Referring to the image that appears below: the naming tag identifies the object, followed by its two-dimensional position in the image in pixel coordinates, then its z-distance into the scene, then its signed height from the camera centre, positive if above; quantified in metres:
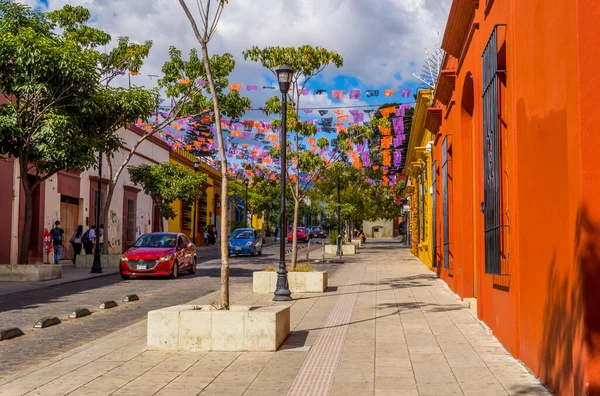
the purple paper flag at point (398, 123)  38.66 +5.93
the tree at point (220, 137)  9.60 +1.33
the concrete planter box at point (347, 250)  41.74 -0.94
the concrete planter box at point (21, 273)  20.31 -1.06
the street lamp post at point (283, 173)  15.47 +1.31
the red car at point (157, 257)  22.08 -0.68
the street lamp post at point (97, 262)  24.91 -0.94
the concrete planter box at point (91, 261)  27.38 -0.99
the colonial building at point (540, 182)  5.58 +0.52
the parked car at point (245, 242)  39.47 -0.43
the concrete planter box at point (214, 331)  9.12 -1.22
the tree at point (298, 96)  20.14 +4.06
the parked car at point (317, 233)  84.75 +0.13
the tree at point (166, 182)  35.22 +2.57
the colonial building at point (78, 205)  26.62 +1.39
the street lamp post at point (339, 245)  36.90 -0.57
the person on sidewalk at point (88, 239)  29.61 -0.18
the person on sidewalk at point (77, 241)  29.08 -0.25
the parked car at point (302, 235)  70.40 -0.09
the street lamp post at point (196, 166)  37.16 +3.88
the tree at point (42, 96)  20.27 +4.07
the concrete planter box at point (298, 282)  17.61 -1.17
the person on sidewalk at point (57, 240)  26.98 -0.19
